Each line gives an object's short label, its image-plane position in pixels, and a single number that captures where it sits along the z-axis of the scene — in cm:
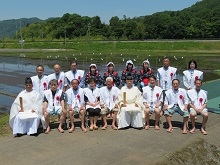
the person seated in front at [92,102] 760
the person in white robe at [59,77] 841
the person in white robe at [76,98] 758
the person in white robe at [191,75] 847
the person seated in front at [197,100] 729
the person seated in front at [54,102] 738
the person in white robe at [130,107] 752
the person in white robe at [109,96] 788
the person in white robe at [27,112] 710
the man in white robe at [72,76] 873
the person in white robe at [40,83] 826
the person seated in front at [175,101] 746
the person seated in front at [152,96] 776
